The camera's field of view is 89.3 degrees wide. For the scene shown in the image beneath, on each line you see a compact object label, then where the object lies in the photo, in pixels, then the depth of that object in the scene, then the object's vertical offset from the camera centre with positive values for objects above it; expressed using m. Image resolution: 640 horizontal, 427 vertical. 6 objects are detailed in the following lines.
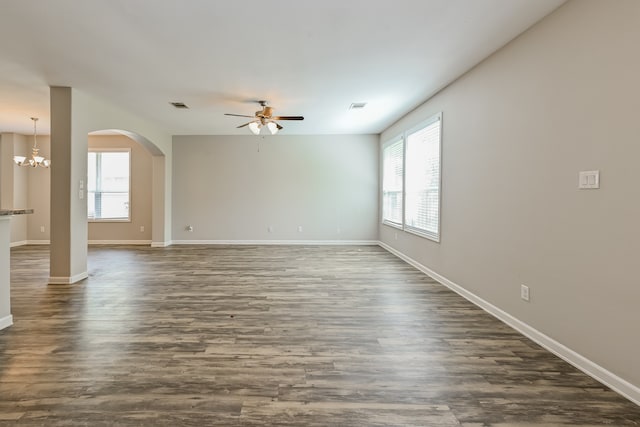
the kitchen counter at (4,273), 2.87 -0.63
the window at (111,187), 8.19 +0.45
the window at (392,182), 6.51 +0.56
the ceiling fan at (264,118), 5.22 +1.44
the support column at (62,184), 4.38 +0.27
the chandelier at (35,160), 6.65 +0.92
